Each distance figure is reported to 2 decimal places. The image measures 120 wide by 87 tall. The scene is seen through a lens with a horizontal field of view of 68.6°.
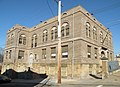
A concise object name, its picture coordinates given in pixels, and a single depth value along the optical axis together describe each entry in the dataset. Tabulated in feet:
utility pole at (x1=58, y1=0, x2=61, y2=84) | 27.83
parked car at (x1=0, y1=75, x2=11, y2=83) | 40.26
